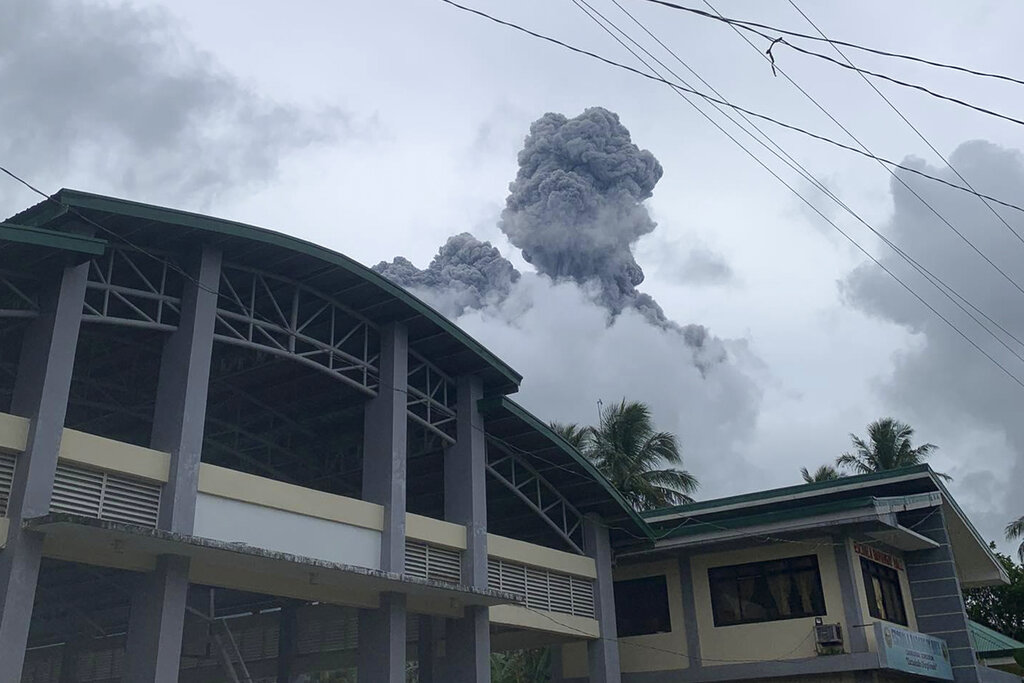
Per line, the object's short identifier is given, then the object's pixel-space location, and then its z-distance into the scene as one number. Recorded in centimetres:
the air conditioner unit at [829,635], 2433
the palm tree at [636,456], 4053
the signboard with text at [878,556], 2553
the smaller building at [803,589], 2455
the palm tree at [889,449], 4672
